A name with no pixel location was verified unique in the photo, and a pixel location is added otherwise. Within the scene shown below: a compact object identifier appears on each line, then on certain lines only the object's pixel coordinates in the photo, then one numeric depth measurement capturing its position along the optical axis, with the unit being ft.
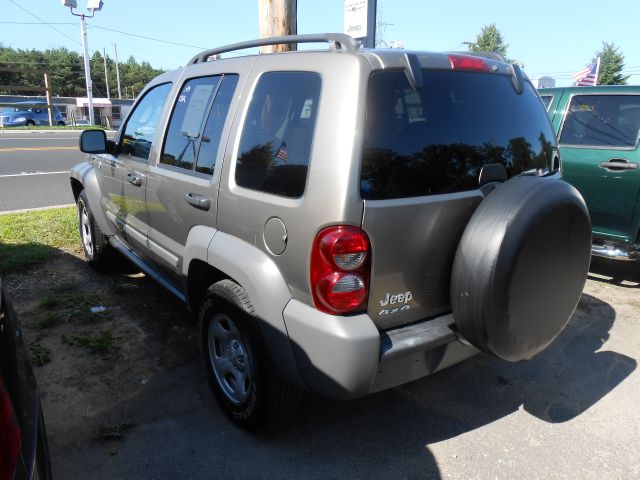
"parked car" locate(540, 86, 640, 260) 15.69
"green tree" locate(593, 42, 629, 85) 158.71
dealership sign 20.18
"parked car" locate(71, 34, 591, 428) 6.84
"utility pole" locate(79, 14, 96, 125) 93.20
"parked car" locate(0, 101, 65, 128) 106.63
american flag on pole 63.87
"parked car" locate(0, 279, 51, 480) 4.10
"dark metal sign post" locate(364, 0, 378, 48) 20.24
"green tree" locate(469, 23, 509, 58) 168.25
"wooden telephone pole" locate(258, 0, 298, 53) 15.83
